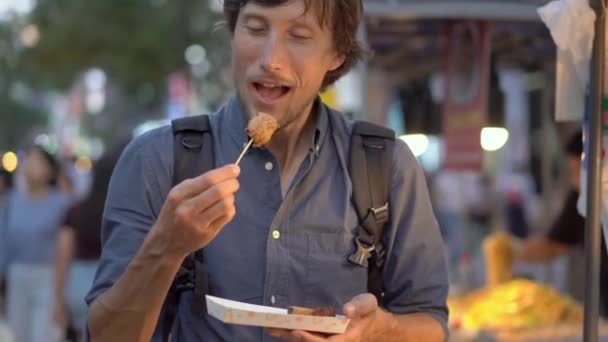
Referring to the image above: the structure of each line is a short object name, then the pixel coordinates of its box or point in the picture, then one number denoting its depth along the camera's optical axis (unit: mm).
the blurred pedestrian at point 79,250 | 7820
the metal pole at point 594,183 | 3047
